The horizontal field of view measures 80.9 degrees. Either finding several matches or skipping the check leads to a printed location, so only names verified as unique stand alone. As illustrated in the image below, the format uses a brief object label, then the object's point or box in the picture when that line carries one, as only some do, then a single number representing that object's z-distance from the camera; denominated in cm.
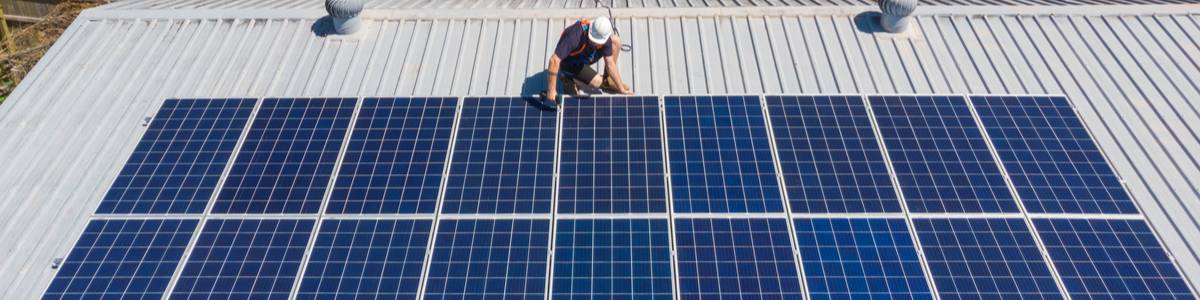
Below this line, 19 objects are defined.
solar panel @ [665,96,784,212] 909
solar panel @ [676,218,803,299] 789
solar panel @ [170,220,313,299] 801
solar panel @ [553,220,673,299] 788
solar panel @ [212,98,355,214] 922
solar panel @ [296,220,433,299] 798
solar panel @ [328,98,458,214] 919
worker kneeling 1016
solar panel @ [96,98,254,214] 929
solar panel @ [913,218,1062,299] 791
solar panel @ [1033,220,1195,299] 792
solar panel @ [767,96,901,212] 909
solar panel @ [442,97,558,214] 912
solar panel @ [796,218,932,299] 789
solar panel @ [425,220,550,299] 791
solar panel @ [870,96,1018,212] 909
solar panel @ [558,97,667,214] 907
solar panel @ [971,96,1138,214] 912
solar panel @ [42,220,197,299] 804
